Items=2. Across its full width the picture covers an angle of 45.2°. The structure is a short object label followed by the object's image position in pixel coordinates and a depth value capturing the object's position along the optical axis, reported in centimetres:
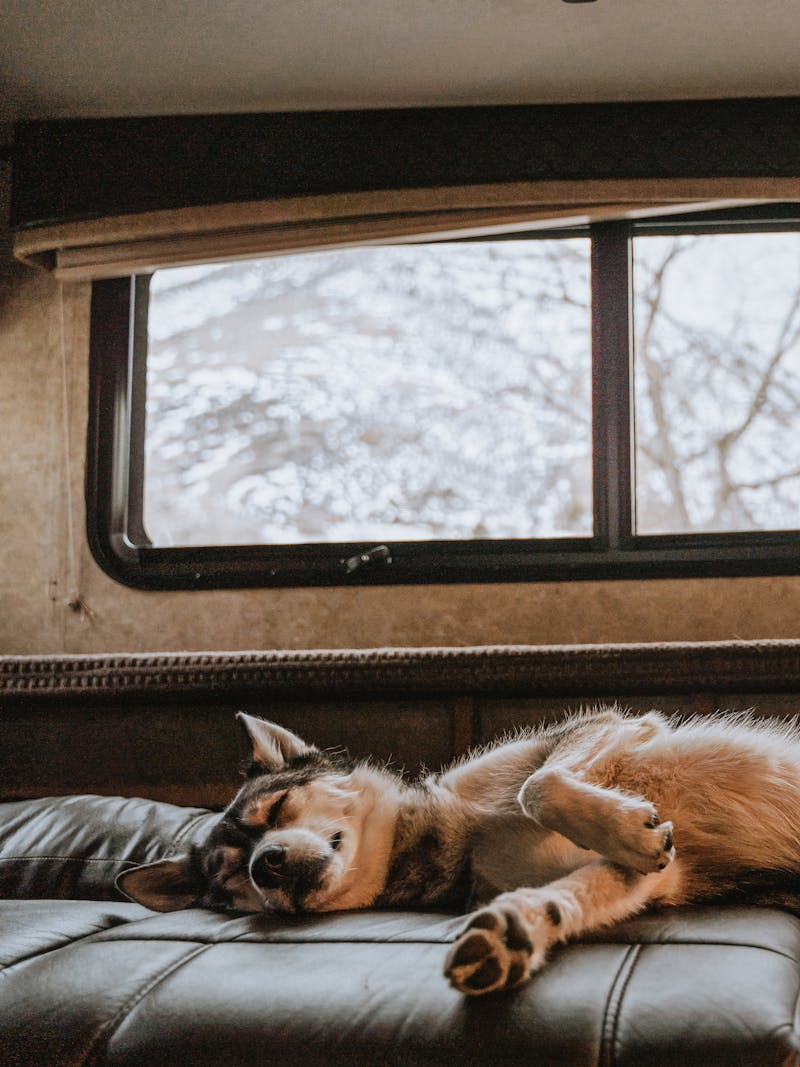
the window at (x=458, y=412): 303
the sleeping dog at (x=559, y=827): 133
